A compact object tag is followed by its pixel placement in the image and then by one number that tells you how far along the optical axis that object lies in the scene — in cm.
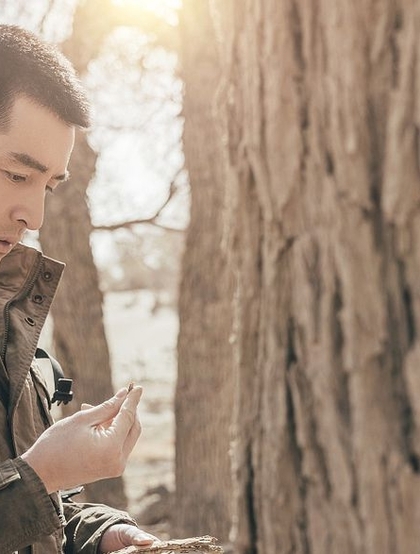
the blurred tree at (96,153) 759
